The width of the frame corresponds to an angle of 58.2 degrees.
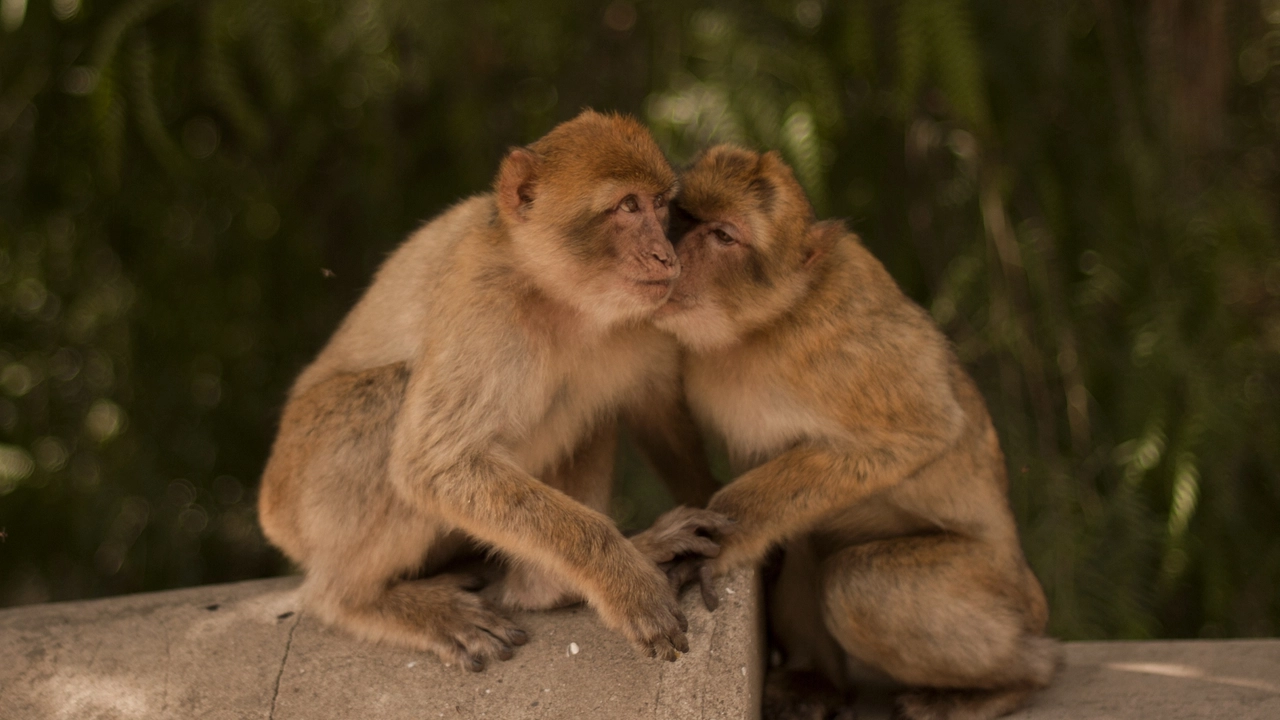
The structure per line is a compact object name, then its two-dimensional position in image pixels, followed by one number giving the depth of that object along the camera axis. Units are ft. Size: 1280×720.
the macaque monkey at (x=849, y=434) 10.25
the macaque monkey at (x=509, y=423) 9.68
